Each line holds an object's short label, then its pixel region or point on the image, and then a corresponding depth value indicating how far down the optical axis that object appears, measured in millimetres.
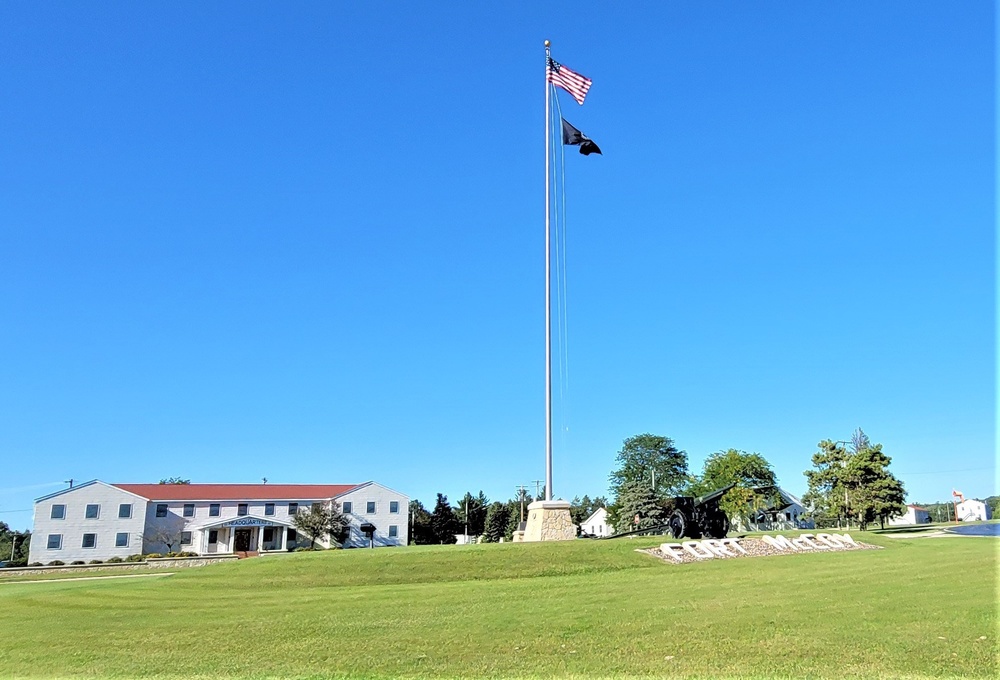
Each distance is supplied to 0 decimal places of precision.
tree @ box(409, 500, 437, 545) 69125
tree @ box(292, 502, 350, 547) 57781
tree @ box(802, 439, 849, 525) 44688
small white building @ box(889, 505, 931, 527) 88206
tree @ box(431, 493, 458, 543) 69000
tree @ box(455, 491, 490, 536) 71812
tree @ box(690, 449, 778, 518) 56625
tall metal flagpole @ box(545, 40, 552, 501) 26128
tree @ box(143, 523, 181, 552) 56875
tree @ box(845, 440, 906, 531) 43156
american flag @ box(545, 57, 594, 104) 27375
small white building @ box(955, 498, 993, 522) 96250
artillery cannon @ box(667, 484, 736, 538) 25109
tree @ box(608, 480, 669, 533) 58312
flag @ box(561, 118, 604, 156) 27844
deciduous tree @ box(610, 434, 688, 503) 82250
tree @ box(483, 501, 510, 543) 69569
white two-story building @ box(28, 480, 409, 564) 54688
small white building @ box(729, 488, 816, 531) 55900
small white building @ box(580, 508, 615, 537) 81675
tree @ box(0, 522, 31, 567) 55612
